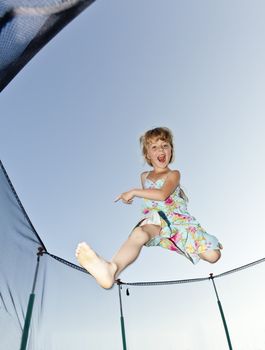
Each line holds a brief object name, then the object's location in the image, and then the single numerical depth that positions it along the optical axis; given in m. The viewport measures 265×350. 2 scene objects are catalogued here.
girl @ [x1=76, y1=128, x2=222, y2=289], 1.59
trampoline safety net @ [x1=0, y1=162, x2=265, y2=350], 1.80
